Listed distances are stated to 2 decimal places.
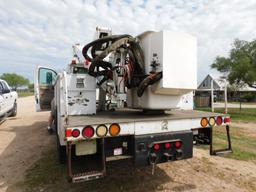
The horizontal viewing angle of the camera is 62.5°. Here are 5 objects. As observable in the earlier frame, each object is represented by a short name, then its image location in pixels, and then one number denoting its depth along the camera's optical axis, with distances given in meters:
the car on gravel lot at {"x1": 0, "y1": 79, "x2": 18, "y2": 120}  8.36
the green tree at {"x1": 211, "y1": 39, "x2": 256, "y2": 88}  13.64
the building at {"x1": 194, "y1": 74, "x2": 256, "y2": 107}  15.55
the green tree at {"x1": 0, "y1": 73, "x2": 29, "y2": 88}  78.50
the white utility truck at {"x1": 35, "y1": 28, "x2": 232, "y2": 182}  2.72
